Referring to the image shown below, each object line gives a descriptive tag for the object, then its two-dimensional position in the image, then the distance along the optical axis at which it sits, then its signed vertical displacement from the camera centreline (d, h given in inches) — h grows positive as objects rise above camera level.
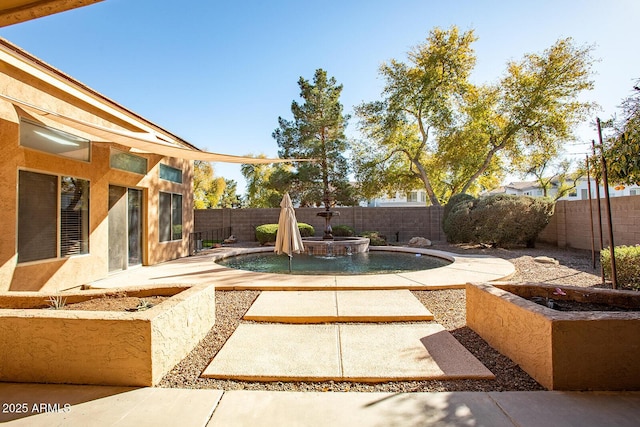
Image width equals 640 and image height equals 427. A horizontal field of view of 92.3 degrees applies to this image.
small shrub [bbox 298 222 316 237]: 525.0 -16.1
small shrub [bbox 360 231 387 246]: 486.9 -31.4
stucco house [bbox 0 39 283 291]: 174.1 +32.4
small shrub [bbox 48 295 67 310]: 120.5 -30.7
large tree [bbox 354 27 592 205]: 555.8 +211.8
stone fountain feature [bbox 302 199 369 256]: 401.7 -35.4
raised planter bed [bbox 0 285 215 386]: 94.0 -37.9
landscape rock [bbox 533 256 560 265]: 304.2 -44.6
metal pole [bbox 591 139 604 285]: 201.1 +23.7
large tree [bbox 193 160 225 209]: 1047.3 +129.5
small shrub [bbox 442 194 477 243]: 434.3 -4.8
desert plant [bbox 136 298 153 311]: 120.1 -32.8
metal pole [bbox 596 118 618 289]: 176.4 -6.0
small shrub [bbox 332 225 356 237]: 527.8 -19.2
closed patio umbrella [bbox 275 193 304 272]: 292.0 -11.5
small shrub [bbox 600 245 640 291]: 201.8 -35.1
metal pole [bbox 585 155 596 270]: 276.6 -38.7
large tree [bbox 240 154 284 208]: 1103.7 +149.6
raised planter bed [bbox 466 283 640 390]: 88.0 -39.3
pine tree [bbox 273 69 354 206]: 759.7 +207.0
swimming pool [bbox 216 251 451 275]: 288.2 -46.4
